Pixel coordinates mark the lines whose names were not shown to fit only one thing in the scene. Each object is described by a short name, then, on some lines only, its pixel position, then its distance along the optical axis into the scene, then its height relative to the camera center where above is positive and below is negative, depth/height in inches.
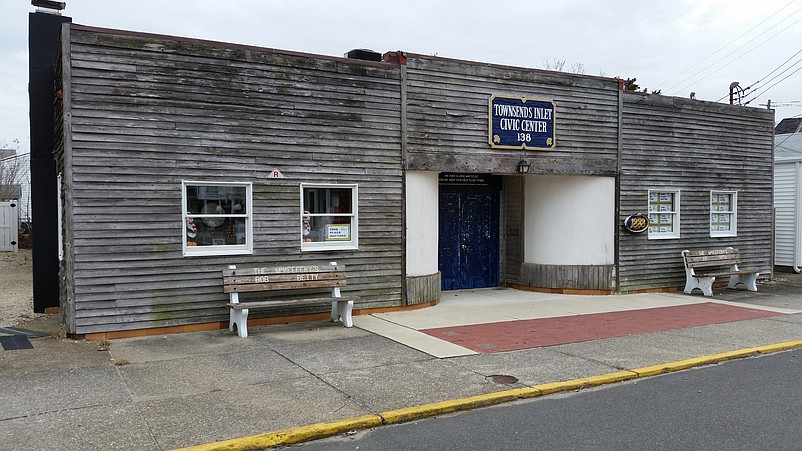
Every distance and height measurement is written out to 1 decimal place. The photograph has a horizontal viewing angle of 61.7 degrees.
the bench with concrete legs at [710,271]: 574.6 -45.3
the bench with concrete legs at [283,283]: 373.7 -38.8
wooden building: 366.0 +29.3
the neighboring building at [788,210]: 757.3 +10.6
